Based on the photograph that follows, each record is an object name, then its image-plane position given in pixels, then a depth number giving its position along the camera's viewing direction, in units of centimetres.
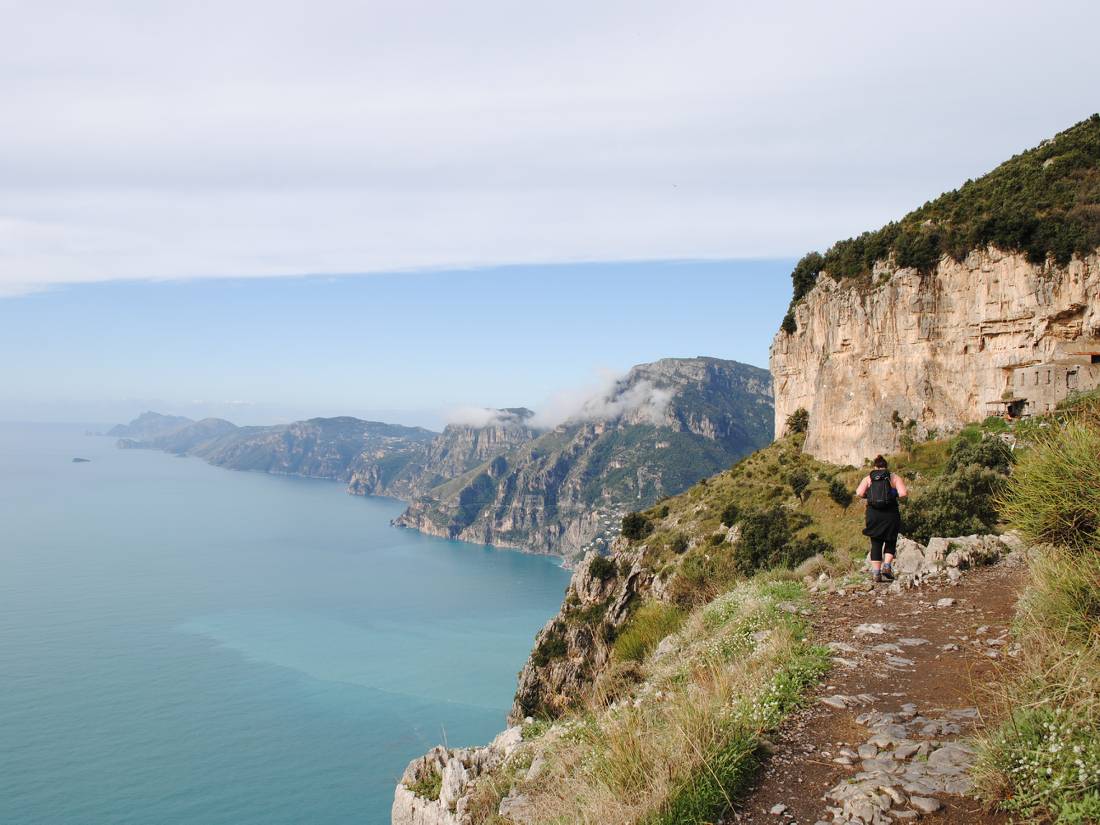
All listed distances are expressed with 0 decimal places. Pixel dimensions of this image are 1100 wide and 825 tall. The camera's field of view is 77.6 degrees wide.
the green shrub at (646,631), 1125
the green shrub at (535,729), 797
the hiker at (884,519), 956
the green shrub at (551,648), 4909
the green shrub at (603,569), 4939
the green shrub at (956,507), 1352
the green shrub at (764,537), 3108
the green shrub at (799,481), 3953
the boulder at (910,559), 955
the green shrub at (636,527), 5312
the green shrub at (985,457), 2277
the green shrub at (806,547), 2829
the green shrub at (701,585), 1262
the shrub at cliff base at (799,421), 5144
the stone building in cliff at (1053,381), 2805
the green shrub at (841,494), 3500
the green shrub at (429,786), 804
